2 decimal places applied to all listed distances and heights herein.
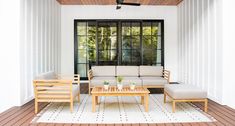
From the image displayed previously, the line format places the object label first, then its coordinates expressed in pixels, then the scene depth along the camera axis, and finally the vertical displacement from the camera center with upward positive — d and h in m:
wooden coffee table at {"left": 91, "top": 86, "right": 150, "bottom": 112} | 3.07 -0.70
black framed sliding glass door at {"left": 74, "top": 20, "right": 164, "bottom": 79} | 5.85 +0.64
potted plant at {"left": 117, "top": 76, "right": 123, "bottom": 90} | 3.28 -0.58
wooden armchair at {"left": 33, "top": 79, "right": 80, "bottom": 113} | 3.02 -0.68
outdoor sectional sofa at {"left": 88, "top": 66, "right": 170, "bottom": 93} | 4.71 -0.42
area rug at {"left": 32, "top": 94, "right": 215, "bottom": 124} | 2.69 -1.06
